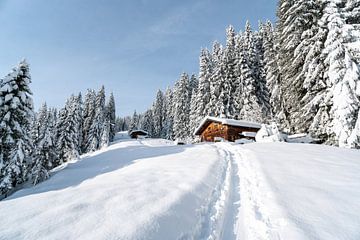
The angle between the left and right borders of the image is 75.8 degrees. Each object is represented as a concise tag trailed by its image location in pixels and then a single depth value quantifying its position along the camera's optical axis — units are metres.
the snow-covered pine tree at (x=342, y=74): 15.87
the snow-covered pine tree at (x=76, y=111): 41.19
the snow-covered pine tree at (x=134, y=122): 97.97
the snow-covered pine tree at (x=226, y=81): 44.25
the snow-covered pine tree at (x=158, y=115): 86.09
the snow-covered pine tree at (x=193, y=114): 52.25
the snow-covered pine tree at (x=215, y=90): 44.85
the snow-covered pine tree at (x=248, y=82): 41.09
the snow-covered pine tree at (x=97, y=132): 54.88
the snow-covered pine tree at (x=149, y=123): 87.44
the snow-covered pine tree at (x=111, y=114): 75.00
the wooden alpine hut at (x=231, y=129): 32.03
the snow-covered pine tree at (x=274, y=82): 29.96
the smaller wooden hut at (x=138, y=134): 76.12
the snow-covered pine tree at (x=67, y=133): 37.53
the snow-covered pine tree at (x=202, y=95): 49.38
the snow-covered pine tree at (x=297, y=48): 22.84
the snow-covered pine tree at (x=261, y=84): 42.77
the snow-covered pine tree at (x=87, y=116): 58.18
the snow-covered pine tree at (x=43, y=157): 16.67
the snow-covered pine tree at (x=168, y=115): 74.69
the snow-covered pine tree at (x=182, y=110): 58.54
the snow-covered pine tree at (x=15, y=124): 17.22
